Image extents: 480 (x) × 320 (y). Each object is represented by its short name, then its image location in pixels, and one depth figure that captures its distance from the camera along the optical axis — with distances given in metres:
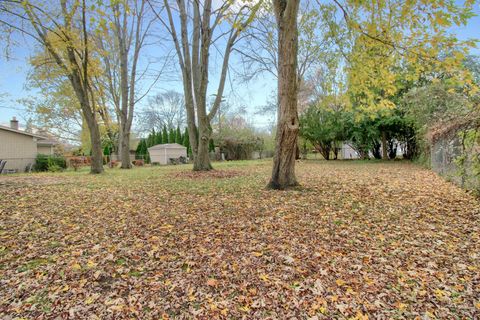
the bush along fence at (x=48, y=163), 15.63
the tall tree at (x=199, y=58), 9.63
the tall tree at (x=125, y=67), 14.81
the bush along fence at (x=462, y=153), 4.98
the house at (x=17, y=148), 15.51
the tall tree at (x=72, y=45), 7.93
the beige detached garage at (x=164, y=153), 24.20
